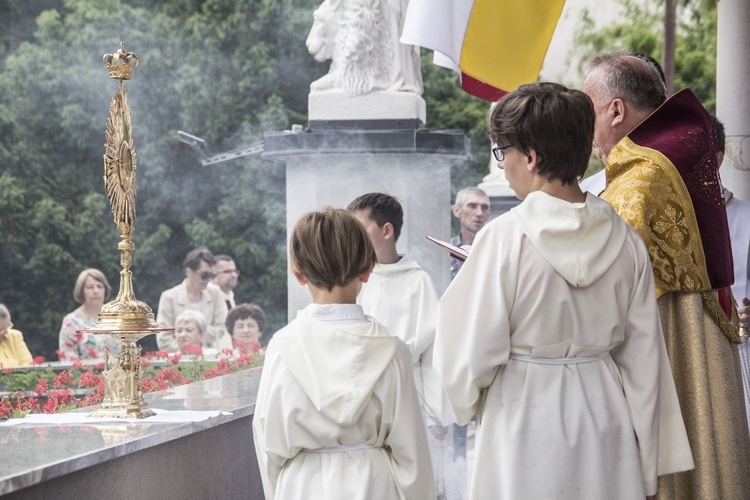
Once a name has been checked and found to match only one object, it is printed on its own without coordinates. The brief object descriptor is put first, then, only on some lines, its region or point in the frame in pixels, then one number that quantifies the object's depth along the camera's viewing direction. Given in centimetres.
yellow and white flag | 883
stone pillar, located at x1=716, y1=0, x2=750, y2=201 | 1023
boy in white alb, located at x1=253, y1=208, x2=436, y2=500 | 496
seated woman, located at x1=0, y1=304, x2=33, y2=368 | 1364
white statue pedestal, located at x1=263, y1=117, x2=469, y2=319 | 1266
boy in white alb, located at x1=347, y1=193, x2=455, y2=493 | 817
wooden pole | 2822
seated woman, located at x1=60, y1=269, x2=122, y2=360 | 1349
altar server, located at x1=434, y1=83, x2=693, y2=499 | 492
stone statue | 1274
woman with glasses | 1686
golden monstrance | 654
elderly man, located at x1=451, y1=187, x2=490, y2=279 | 1431
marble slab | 489
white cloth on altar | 633
